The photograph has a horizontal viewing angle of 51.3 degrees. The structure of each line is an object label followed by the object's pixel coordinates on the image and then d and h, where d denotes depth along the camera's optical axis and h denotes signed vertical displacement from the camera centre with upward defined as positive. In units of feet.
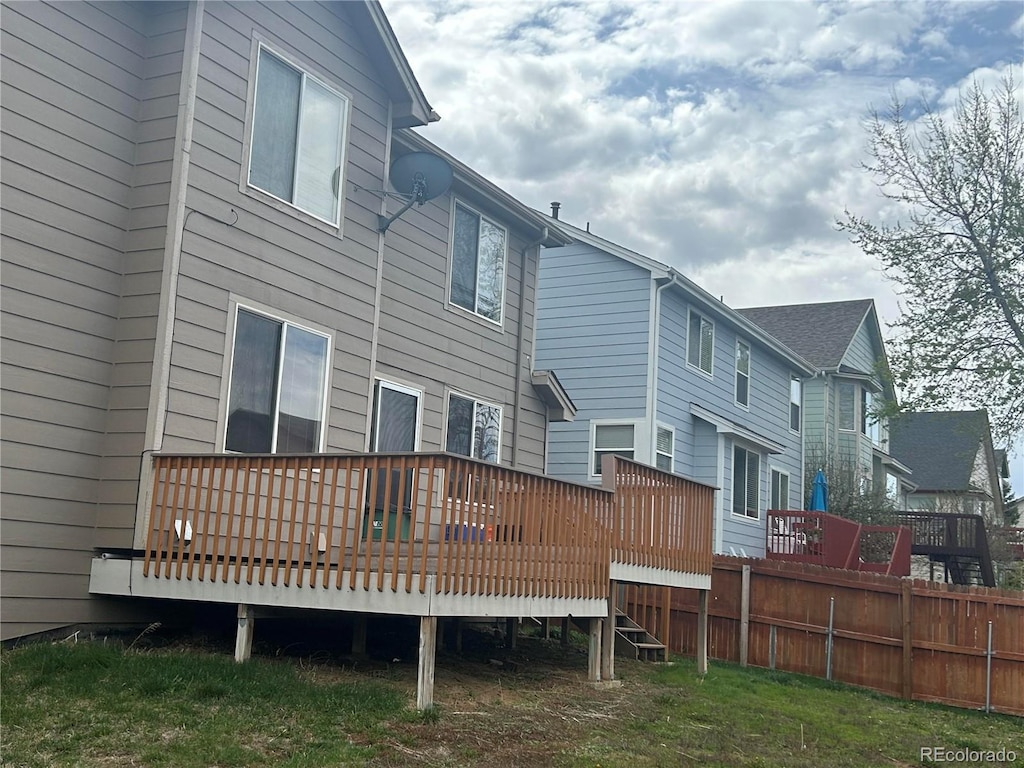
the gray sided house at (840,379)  103.35 +17.02
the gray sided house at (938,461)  145.07 +14.05
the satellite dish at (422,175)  41.68 +14.09
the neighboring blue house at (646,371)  66.90 +11.13
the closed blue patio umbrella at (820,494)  86.33 +4.63
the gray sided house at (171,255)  29.78 +8.20
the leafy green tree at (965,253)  66.80 +19.42
